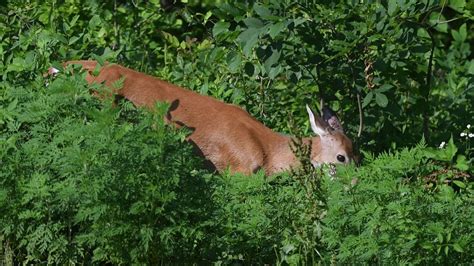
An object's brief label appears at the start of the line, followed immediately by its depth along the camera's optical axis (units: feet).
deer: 70.03
